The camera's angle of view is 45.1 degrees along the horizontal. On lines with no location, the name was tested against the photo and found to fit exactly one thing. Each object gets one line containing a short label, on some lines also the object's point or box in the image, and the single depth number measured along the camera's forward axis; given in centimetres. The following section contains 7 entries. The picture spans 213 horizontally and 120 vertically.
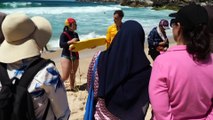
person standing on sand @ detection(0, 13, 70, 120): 151
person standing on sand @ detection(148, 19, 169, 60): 461
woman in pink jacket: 155
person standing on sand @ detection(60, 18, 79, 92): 415
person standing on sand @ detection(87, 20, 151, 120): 180
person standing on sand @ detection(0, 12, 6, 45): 198
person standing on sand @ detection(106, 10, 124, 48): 400
